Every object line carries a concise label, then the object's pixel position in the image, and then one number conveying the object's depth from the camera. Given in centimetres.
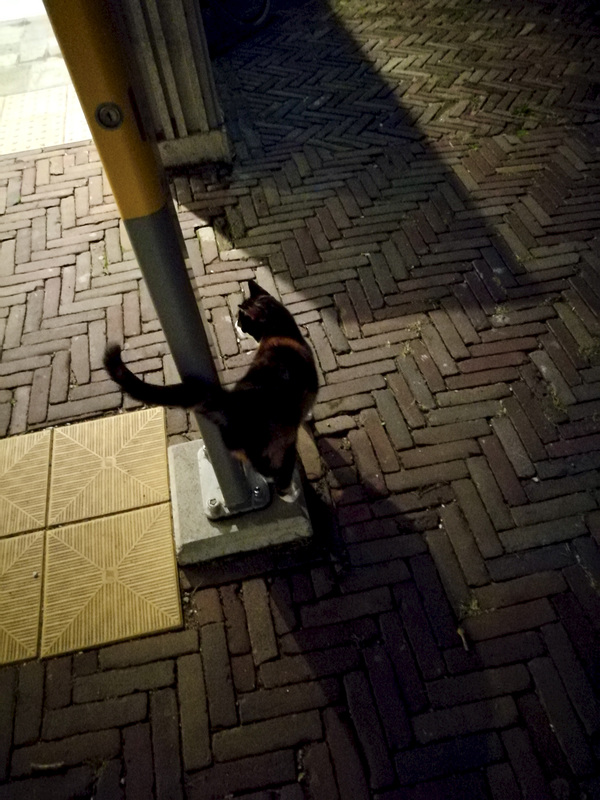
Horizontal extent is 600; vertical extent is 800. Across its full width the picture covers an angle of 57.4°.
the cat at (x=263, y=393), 174
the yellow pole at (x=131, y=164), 110
